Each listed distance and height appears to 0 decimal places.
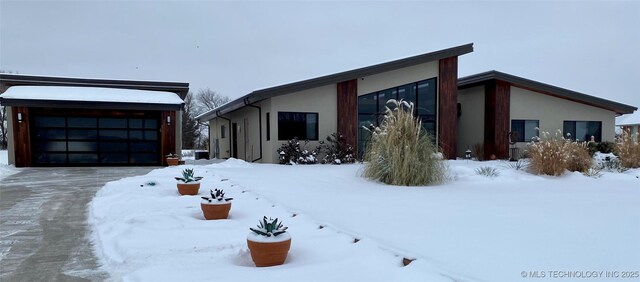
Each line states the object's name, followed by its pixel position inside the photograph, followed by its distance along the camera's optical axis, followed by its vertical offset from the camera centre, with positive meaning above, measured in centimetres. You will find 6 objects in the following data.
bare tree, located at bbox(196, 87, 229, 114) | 4700 +428
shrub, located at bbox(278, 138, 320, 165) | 1160 -72
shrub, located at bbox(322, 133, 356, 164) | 1199 -64
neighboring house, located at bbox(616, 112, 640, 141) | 2865 +66
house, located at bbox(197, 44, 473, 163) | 1209 +100
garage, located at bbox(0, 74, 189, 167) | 1150 +37
